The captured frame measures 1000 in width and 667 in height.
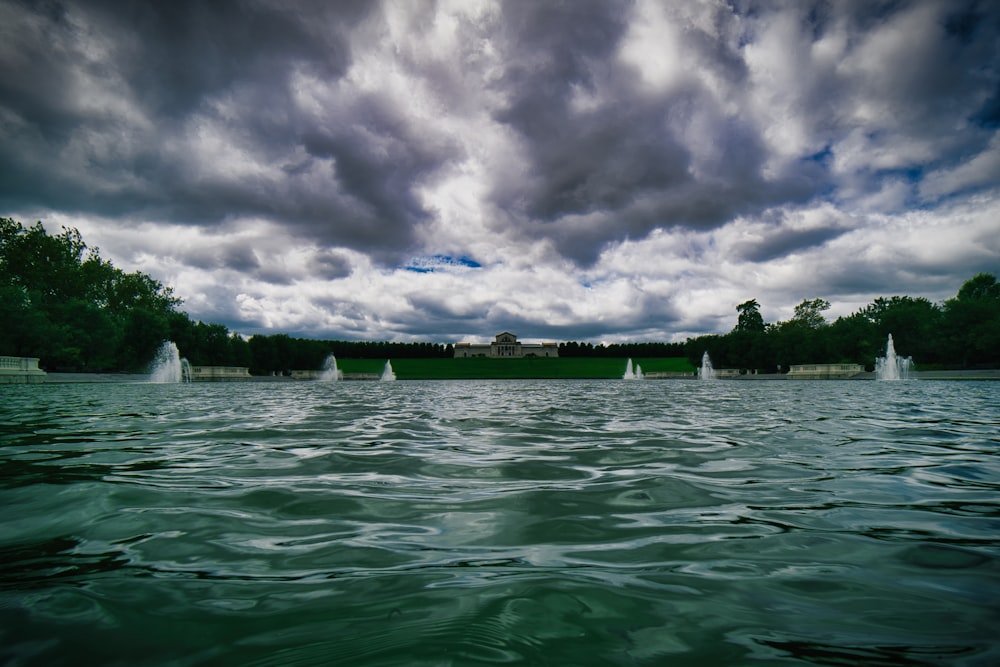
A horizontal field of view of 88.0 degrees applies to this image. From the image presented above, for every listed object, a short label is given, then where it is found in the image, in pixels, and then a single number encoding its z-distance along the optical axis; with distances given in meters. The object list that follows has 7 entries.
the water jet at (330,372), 101.28
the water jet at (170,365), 69.16
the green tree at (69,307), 53.97
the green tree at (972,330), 68.78
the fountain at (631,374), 102.04
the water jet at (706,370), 102.46
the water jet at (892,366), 70.94
